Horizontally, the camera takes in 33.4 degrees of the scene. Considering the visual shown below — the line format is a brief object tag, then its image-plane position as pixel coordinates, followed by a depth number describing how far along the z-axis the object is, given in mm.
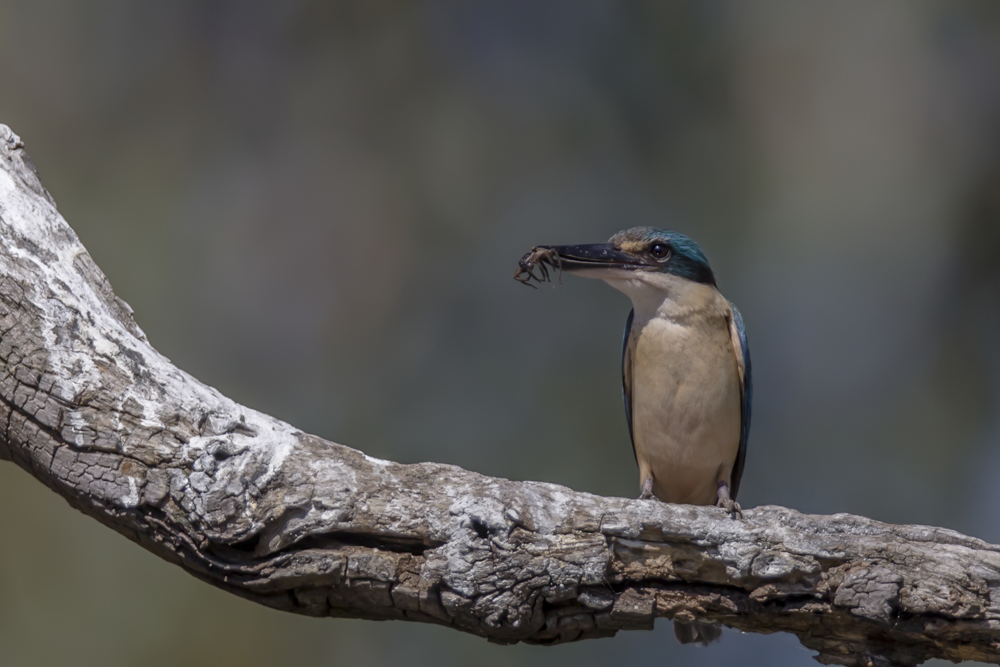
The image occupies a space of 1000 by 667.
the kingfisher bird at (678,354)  6676
